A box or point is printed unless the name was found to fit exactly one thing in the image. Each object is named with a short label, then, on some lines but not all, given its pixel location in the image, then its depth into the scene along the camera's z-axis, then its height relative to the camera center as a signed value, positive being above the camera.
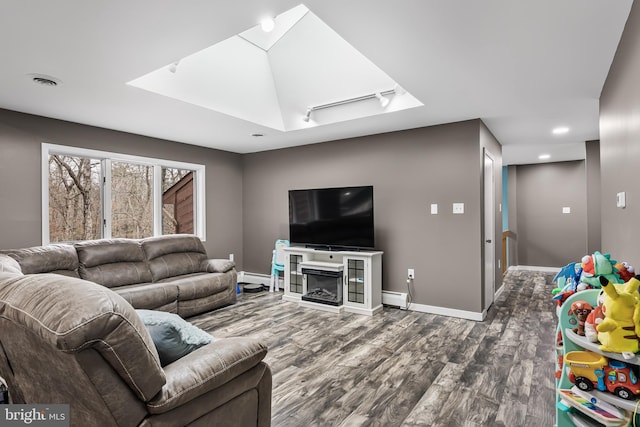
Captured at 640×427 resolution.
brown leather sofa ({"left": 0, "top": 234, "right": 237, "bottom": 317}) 3.57 -0.65
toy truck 1.40 -0.70
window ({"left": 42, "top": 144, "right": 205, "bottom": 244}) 4.09 +0.27
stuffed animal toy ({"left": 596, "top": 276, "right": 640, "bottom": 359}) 1.34 -0.43
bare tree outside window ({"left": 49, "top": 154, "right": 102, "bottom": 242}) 4.07 +0.22
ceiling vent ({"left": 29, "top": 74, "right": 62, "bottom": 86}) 2.78 +1.13
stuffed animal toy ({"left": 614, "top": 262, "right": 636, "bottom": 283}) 1.73 -0.31
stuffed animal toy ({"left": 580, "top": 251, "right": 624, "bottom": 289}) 1.72 -0.30
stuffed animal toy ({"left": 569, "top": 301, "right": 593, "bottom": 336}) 1.59 -0.47
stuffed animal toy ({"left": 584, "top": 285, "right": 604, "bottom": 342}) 1.47 -0.47
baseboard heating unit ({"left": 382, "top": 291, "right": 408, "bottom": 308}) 4.52 -1.14
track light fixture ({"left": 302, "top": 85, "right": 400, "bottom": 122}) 3.63 +1.30
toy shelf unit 1.40 -0.73
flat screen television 4.49 -0.06
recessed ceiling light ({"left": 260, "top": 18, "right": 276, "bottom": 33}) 2.04 +1.18
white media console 4.37 -0.90
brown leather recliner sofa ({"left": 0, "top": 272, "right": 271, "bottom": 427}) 1.03 -0.51
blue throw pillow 1.46 -0.54
